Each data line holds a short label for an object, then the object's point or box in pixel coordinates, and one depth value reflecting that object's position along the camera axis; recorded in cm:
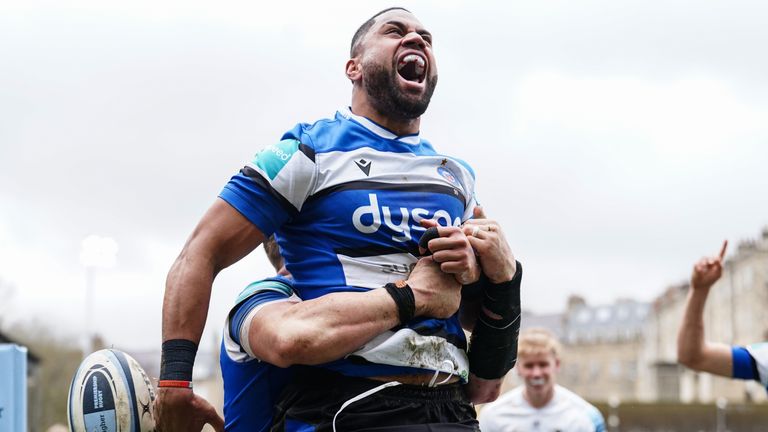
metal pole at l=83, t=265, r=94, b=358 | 2127
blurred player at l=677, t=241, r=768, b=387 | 682
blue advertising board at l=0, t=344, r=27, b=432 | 493
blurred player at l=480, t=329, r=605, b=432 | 862
